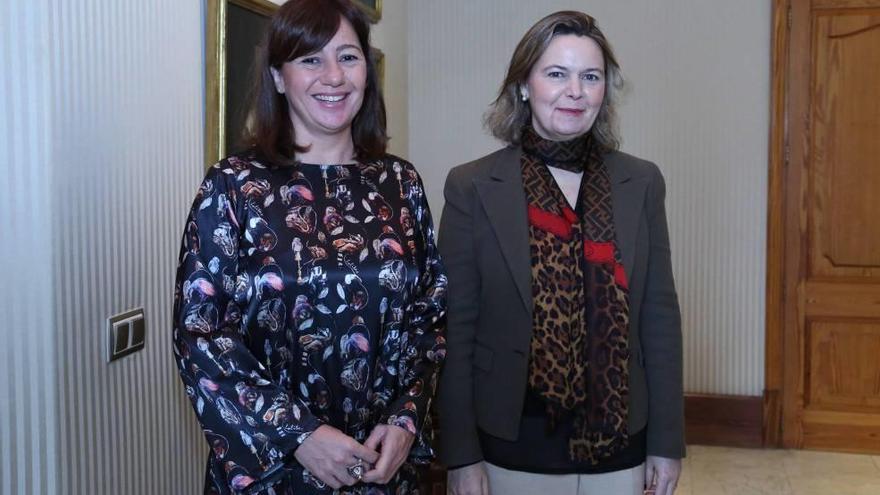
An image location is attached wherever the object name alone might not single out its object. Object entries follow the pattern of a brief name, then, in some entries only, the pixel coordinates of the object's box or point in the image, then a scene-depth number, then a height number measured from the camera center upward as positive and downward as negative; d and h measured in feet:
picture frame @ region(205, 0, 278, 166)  8.14 +1.44
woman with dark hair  5.33 -0.37
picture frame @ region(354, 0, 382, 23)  12.84 +3.04
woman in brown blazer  6.37 -0.52
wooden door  14.75 +0.08
